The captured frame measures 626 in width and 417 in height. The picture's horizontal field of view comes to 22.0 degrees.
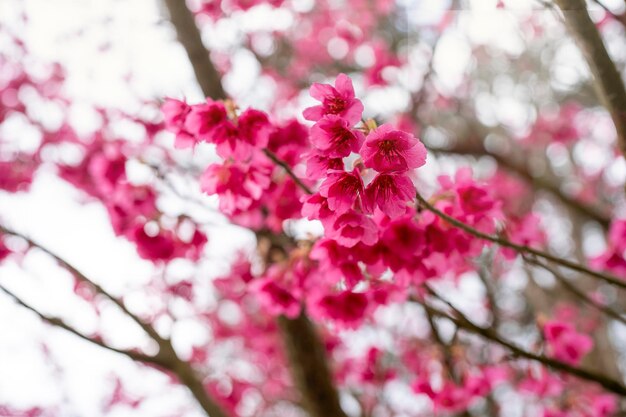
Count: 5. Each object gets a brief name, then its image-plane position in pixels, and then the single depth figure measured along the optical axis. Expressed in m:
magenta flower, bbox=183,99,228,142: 0.61
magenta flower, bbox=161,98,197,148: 0.62
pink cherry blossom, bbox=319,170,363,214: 0.56
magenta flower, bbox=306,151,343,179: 0.57
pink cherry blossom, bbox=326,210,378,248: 0.58
